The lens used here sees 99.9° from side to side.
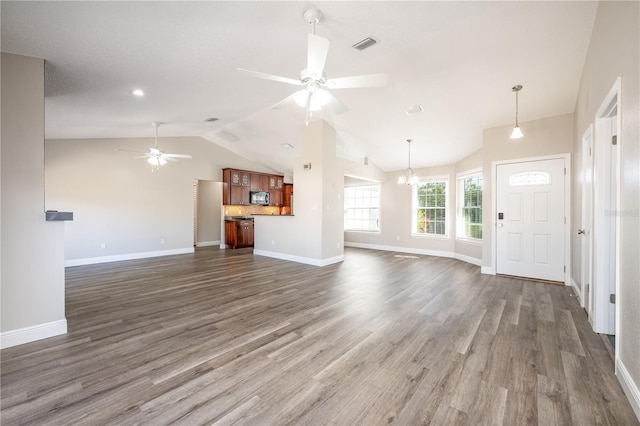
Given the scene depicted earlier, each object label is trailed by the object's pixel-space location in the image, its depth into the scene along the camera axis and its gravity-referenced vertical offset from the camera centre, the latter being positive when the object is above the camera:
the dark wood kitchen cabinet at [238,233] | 8.45 -0.66
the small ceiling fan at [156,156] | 5.74 +1.23
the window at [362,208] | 8.38 +0.13
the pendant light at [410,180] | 6.41 +0.77
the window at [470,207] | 6.07 +0.12
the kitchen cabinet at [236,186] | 8.38 +0.83
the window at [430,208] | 7.09 +0.10
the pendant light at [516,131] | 3.65 +1.10
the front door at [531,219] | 4.36 -0.13
